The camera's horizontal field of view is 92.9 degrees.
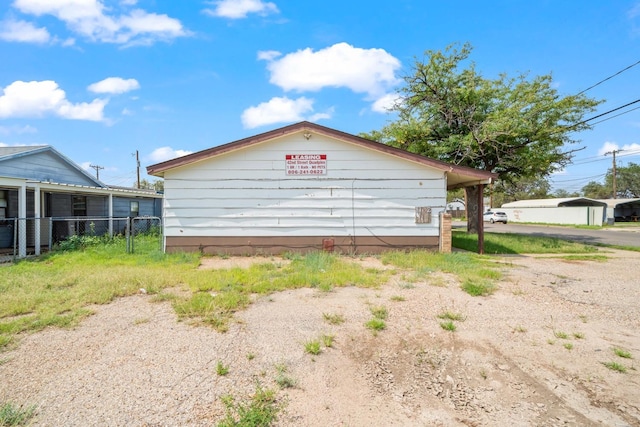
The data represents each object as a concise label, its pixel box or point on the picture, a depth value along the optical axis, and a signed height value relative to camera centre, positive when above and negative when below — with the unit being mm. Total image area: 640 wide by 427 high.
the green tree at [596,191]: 68481 +5063
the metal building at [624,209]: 35931 +451
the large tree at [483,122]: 13461 +4252
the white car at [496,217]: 35406 -487
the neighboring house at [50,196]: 10164 +804
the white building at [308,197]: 9484 +517
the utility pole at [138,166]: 35138 +5588
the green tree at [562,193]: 75469 +4886
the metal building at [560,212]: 30219 +101
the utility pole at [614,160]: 39153 +6723
